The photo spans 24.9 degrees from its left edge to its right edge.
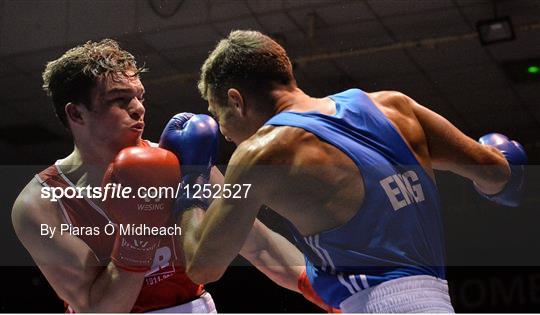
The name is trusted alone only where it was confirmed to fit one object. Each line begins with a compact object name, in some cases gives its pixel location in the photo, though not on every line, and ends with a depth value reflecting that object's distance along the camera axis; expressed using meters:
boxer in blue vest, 2.51
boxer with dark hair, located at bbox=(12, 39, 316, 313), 2.71
